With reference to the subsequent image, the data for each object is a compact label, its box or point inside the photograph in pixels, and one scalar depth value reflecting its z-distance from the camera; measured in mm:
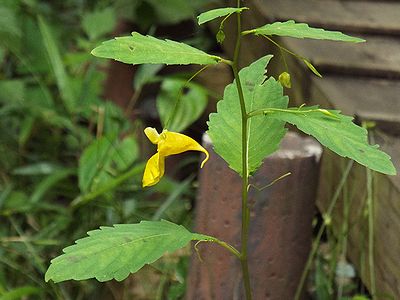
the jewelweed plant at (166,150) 1828
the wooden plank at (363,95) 3178
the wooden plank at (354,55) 3585
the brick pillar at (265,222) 2761
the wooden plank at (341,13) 3938
